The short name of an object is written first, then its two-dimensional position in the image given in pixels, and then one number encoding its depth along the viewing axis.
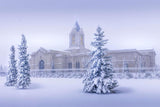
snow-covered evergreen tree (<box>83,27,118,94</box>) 9.25
